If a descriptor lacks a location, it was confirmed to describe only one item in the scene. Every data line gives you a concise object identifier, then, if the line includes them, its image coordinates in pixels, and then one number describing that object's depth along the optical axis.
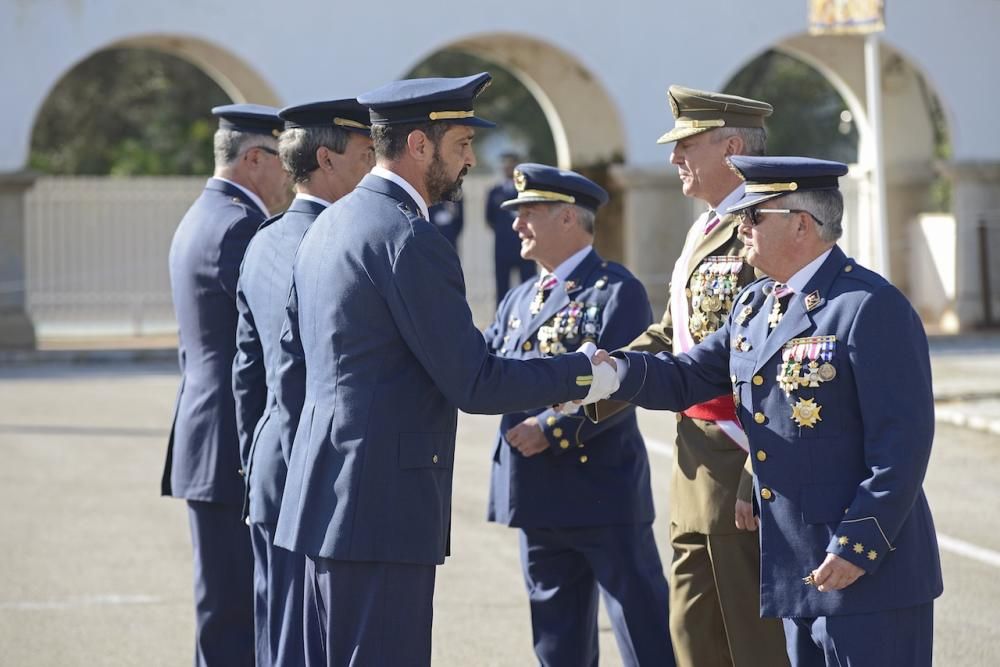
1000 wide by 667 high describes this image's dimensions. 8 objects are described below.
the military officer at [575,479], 10.85
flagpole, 32.75
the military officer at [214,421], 10.66
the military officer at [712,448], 9.54
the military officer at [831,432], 7.79
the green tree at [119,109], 64.87
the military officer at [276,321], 9.37
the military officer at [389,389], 7.98
